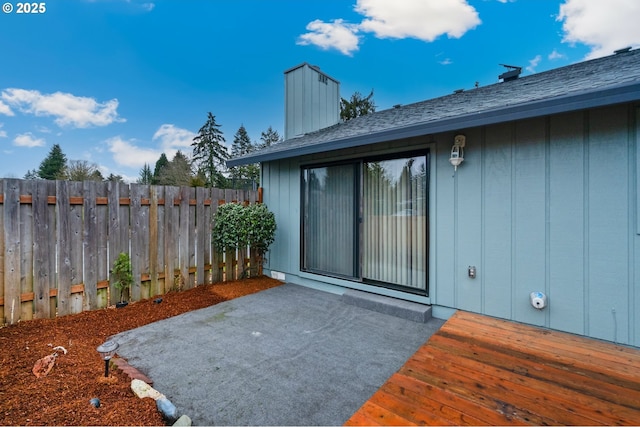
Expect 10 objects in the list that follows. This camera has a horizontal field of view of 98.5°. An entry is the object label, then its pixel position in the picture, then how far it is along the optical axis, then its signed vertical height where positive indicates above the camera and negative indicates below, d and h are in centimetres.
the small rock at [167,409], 166 -120
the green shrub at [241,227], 451 -24
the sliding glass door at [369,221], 361 -14
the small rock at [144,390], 185 -121
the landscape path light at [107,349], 192 -95
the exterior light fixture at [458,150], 314 +69
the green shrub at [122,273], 370 -80
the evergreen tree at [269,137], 2711 +750
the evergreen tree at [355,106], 1823 +706
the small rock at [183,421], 160 -122
